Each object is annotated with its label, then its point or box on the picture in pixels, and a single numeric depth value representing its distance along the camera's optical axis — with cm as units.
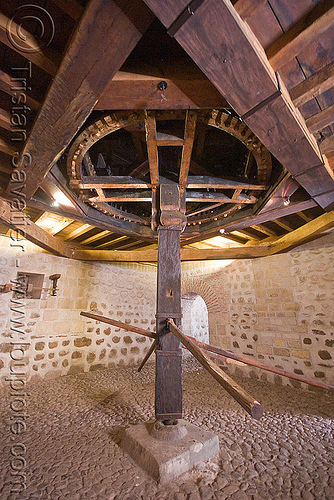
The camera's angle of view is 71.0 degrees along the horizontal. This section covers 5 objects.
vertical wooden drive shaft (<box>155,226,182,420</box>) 212
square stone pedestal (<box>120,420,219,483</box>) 180
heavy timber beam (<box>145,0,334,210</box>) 99
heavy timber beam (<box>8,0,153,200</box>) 106
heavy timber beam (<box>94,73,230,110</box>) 150
